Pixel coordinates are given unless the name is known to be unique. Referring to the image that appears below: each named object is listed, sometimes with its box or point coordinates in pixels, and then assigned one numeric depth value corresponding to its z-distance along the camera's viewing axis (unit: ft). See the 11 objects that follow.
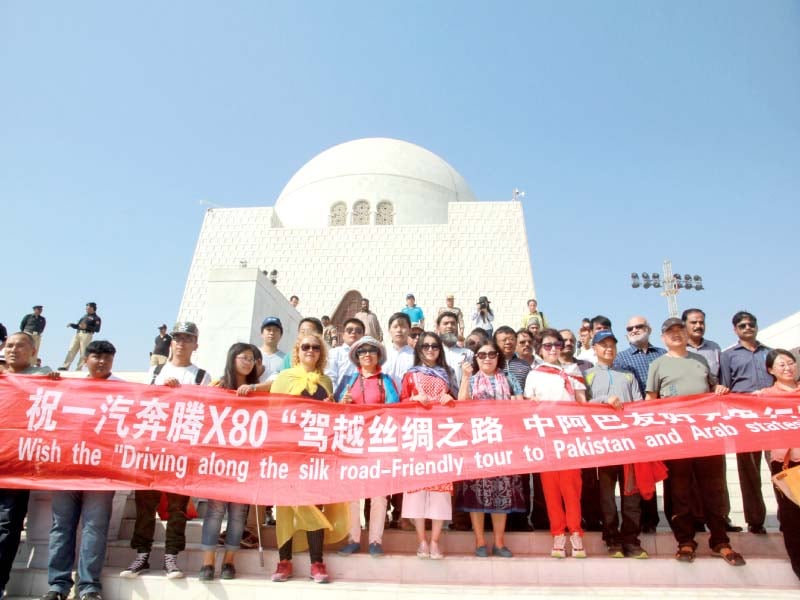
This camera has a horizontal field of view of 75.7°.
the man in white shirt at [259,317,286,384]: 14.39
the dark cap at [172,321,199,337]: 12.58
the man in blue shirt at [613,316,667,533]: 13.94
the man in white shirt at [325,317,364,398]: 14.88
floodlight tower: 60.80
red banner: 10.78
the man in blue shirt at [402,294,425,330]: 26.53
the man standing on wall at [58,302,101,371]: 31.65
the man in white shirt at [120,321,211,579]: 10.55
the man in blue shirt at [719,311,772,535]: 12.06
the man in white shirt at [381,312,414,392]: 14.56
